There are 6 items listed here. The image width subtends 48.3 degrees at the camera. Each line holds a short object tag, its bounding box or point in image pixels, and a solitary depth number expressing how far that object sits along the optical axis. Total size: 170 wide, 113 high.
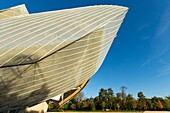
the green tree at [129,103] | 67.19
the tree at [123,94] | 81.35
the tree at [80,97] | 81.12
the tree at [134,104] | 66.69
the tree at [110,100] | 70.03
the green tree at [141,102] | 67.19
